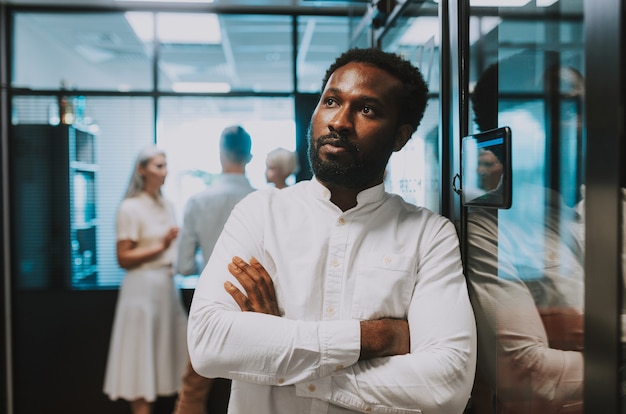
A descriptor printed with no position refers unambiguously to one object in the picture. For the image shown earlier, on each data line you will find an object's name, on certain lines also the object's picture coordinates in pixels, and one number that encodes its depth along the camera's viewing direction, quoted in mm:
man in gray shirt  3373
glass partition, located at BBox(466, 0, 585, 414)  1092
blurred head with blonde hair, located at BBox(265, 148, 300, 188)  3715
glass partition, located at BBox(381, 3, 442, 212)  1887
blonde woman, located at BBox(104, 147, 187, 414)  3525
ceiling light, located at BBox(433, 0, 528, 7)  1366
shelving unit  3906
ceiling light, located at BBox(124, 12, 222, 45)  4008
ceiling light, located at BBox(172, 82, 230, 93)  3943
